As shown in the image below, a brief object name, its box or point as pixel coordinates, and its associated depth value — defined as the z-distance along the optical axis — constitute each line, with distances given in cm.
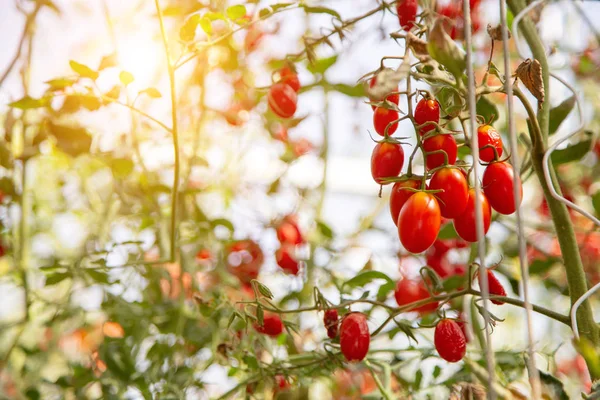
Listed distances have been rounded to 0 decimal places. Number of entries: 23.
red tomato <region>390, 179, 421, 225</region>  91
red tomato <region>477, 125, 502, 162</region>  91
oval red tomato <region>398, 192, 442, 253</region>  89
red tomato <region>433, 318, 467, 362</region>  93
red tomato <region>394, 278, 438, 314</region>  116
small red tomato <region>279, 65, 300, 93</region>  107
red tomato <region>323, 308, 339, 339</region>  100
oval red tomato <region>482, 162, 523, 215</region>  90
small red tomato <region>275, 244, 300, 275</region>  132
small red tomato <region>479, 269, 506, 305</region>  95
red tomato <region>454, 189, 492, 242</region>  90
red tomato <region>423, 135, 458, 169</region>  90
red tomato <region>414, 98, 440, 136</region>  90
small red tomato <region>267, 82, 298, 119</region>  106
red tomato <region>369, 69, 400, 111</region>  96
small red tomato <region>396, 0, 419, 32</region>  98
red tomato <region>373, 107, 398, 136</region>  94
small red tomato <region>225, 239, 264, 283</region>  145
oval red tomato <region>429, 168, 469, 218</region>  89
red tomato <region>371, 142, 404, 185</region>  92
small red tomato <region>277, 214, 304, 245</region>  139
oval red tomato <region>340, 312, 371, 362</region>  94
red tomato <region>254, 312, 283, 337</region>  105
